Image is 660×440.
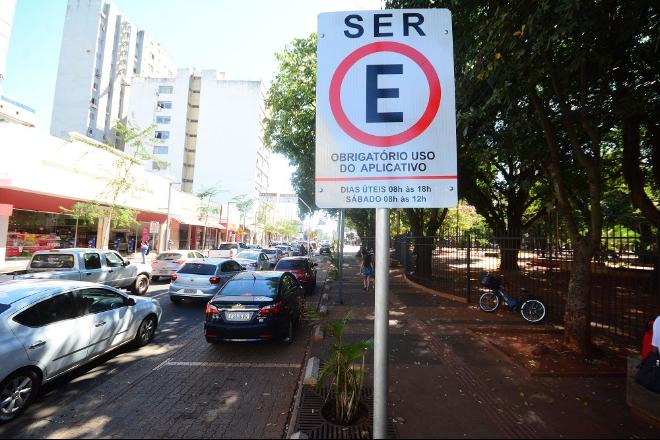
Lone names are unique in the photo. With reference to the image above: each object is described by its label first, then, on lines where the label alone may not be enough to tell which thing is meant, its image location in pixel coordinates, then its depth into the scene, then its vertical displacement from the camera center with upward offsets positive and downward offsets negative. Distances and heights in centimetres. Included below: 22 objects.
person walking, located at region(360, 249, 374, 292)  1459 -82
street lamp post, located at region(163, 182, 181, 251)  2842 +154
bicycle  902 -134
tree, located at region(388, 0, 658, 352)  556 +359
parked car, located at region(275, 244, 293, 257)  3364 -34
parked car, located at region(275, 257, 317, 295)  1382 -85
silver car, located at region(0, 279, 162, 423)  428 -133
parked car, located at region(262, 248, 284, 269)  2669 -53
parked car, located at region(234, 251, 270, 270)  1761 -70
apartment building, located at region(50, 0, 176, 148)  5222 +2728
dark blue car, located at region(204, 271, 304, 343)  673 -135
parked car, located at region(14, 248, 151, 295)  975 -82
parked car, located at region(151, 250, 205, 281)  1566 -88
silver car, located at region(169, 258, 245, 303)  1084 -113
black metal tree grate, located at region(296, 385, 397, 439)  378 -202
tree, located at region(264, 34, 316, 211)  1773 +775
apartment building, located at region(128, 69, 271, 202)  5778 +2063
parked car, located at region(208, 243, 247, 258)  2308 -48
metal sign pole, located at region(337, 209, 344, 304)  1190 +18
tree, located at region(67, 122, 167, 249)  1845 +301
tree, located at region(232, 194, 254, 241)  5043 +603
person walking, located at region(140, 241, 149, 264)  2289 -45
